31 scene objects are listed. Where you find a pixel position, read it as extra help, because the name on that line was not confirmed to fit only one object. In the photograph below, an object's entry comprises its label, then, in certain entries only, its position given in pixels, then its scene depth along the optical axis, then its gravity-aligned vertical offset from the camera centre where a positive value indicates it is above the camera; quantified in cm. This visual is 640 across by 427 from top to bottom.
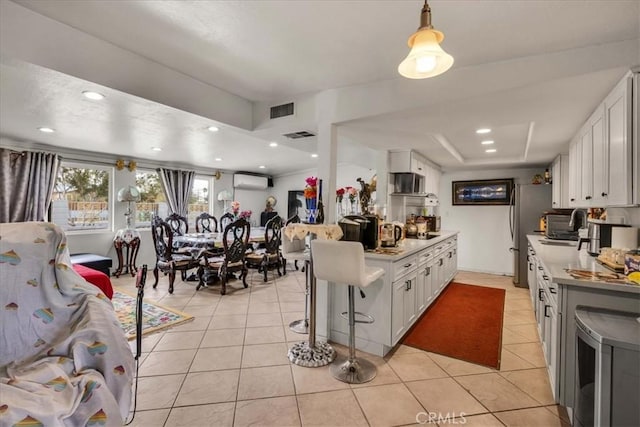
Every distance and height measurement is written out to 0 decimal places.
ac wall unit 741 +74
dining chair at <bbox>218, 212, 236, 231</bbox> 561 -24
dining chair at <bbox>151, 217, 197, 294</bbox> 429 -74
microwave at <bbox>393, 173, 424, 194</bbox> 435 +42
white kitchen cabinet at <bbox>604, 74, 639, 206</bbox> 180 +46
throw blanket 105 -60
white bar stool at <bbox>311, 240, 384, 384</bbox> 205 -47
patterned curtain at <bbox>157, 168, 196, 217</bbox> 603 +47
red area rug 260 -125
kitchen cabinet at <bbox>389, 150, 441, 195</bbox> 421 +72
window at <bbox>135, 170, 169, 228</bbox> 586 +20
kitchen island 247 -83
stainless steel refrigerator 470 -9
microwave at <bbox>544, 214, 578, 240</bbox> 371 -22
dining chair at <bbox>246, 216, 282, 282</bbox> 492 -77
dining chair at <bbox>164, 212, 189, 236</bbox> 527 -30
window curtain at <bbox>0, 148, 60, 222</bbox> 413 +37
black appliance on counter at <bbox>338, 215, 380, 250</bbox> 268 -17
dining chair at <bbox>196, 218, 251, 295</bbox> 425 -75
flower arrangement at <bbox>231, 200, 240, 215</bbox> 566 +5
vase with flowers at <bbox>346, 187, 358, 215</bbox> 337 +16
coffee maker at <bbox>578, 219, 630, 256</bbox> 262 -24
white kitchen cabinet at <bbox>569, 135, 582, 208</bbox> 300 +43
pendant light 130 +74
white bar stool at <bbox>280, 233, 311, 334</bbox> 273 -42
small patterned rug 298 -121
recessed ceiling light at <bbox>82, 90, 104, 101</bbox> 231 +93
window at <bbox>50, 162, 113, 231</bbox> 485 +20
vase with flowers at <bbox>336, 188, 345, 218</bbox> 327 +12
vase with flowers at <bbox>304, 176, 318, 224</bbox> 265 +10
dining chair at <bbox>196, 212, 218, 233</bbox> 593 -33
